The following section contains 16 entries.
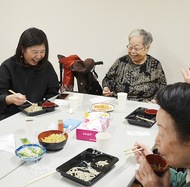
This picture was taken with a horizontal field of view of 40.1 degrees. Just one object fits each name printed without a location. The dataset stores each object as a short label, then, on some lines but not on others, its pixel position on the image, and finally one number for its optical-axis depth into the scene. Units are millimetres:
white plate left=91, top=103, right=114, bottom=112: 2079
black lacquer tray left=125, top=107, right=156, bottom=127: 1821
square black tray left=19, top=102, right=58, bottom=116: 1971
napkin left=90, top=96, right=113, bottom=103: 2355
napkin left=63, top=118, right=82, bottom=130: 1769
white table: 1199
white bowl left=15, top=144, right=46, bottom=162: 1321
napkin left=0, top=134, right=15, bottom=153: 1474
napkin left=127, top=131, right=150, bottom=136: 1698
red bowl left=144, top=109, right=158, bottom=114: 2029
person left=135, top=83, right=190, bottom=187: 930
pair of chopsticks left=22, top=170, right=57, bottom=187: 1170
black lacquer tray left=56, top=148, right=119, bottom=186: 1183
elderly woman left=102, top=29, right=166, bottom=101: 2828
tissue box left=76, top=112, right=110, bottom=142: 1586
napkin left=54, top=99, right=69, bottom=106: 2238
